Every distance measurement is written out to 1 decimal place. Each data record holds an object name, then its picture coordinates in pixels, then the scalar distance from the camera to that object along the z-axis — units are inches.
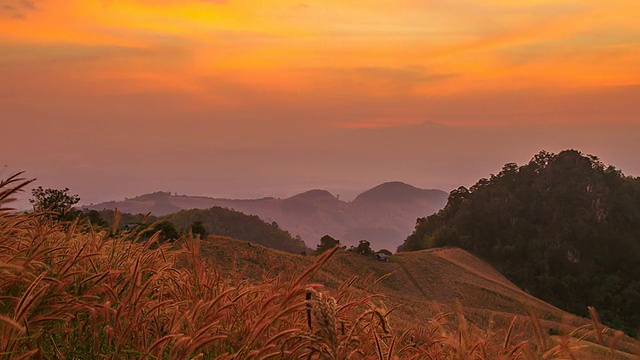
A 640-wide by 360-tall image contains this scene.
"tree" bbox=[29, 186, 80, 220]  1208.5
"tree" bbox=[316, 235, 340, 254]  1872.5
